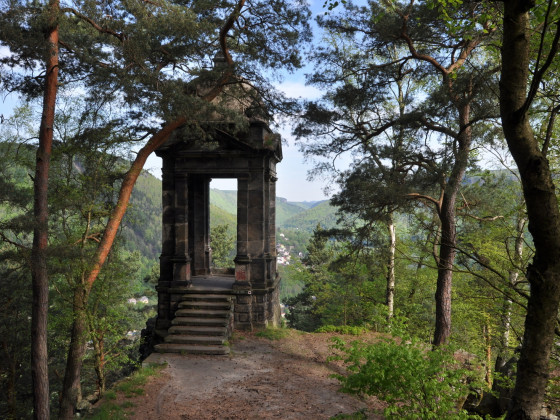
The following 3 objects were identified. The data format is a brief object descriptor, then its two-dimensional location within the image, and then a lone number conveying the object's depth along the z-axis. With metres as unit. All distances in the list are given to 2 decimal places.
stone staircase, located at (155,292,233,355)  8.98
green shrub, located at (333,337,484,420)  4.52
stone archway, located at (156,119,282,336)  10.73
